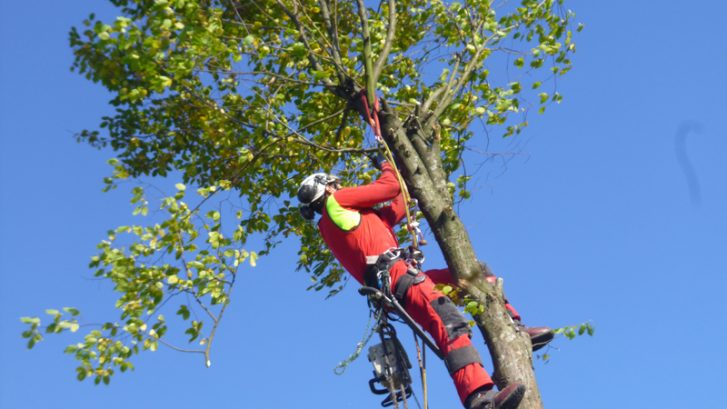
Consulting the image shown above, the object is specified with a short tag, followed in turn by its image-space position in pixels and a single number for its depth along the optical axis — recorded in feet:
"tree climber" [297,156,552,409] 41.24
